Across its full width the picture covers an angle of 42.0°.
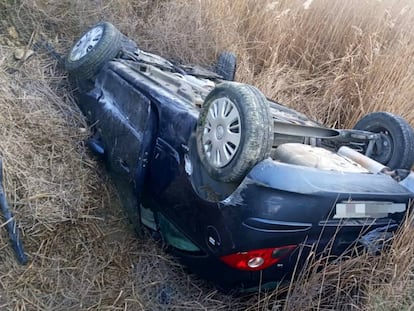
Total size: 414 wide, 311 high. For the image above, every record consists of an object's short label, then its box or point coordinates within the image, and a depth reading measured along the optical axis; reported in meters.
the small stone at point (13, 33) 4.14
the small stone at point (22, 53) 3.91
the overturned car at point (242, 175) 2.22
